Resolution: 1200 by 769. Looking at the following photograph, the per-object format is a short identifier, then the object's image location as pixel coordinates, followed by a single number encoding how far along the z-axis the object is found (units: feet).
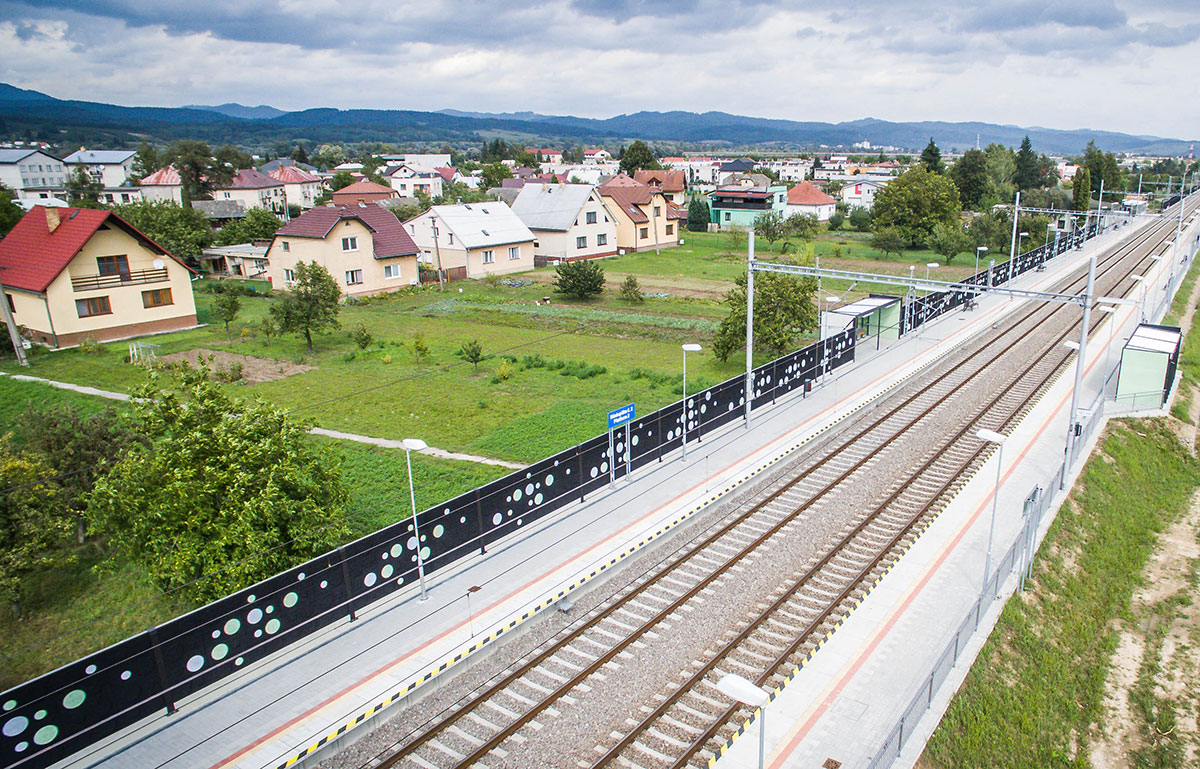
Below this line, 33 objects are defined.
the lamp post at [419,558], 48.29
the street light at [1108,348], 100.71
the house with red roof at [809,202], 314.76
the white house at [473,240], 186.91
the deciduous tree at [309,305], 114.83
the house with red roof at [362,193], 318.24
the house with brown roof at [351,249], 158.61
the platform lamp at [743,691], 28.91
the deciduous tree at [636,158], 414.00
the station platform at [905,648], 36.27
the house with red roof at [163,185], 321.52
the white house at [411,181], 470.39
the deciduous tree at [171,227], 183.21
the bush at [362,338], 115.14
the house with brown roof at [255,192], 346.95
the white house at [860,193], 390.01
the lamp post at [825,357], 95.94
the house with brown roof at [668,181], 351.46
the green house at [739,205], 291.24
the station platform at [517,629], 36.63
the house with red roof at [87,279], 120.16
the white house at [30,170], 419.33
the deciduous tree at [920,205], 226.58
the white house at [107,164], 449.89
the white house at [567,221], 210.18
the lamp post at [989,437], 51.82
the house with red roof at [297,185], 394.52
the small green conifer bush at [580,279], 157.69
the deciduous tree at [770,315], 101.96
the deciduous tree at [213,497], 44.01
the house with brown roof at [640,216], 229.45
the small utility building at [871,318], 115.24
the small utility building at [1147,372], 86.58
